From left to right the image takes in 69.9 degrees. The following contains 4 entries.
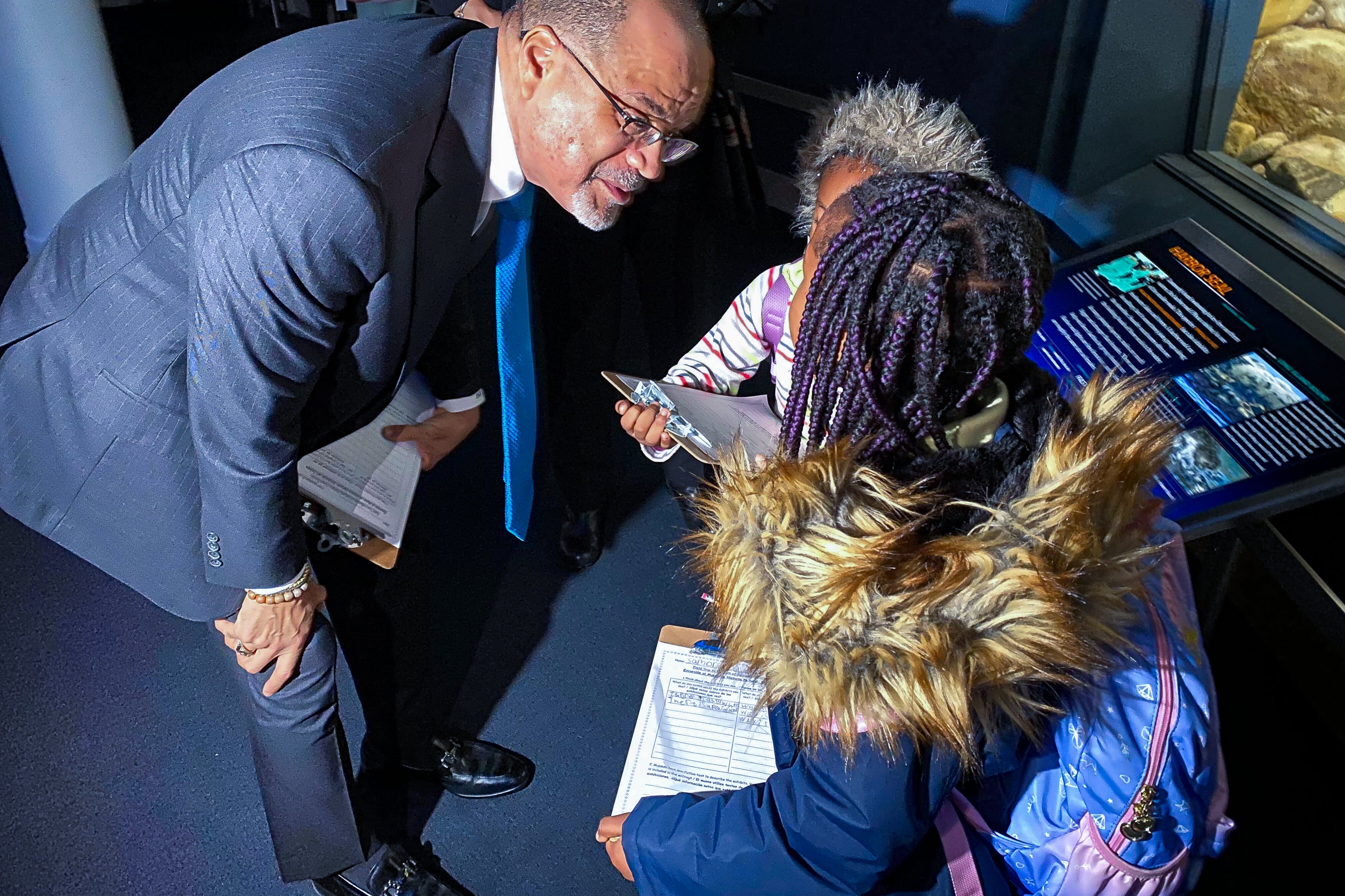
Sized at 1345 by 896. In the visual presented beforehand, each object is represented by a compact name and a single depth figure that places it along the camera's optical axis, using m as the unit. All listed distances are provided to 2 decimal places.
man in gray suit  1.13
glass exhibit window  2.25
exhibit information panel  1.69
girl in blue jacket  0.99
